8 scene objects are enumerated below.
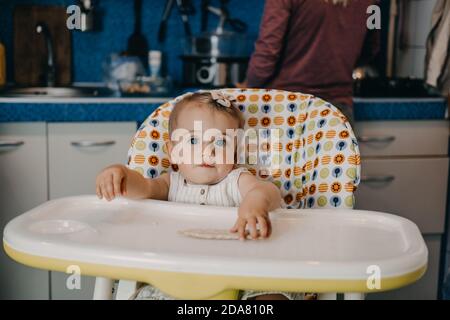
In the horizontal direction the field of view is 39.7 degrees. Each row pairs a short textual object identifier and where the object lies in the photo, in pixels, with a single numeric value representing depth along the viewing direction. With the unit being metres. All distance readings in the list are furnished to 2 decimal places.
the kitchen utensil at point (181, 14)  2.71
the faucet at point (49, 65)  2.54
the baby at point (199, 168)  1.27
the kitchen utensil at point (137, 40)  2.71
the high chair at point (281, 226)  0.89
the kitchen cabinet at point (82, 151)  2.18
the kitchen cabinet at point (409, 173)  2.32
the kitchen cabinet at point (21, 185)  2.16
